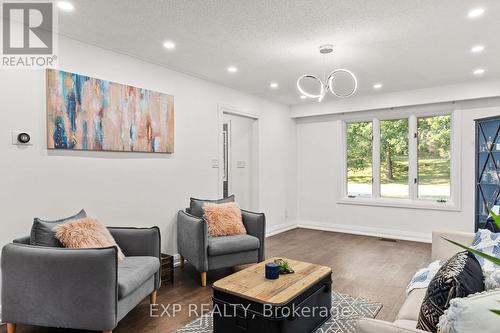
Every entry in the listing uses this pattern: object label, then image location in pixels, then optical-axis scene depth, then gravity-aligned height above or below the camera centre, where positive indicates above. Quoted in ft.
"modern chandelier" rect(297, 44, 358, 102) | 10.52 +4.19
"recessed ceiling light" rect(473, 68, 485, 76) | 13.87 +4.22
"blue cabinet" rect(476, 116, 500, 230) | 13.07 -0.03
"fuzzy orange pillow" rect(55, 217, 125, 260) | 8.05 -1.77
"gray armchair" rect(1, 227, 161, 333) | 7.02 -2.65
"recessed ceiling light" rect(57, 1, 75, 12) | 8.19 +4.27
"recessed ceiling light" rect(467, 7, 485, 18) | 8.47 +4.18
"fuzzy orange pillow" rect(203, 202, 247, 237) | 12.21 -2.08
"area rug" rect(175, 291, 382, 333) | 8.18 -4.18
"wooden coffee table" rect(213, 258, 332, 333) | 6.86 -3.11
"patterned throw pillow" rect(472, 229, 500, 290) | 4.91 -1.78
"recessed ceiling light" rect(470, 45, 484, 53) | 11.16 +4.21
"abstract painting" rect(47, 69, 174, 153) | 9.84 +1.84
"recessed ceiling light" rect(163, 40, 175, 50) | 10.76 +4.26
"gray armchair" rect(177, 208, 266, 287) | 11.13 -2.85
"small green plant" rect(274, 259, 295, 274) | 8.37 -2.68
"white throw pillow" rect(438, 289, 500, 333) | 3.55 -1.73
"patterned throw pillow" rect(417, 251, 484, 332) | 4.38 -1.76
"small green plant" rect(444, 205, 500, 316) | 2.58 -0.78
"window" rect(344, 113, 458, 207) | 17.70 +0.33
